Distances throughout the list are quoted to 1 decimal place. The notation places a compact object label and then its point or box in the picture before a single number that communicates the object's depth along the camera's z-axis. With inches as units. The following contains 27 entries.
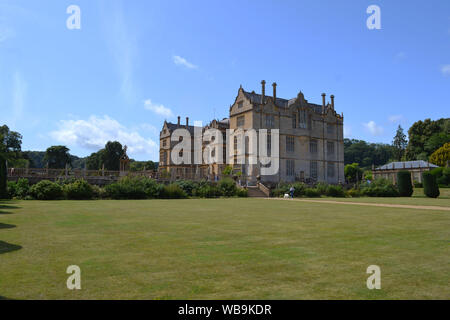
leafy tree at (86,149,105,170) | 2832.2
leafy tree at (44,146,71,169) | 2849.4
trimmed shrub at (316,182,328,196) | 1457.9
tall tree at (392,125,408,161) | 3752.5
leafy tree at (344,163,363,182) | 3030.3
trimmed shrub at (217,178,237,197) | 1290.6
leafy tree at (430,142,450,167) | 2277.3
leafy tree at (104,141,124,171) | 2770.7
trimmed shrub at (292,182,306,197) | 1392.7
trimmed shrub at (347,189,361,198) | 1514.4
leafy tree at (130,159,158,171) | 3461.6
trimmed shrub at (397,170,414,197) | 1482.5
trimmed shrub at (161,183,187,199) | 1131.3
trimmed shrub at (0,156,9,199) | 842.2
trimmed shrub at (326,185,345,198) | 1464.2
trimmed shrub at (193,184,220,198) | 1226.6
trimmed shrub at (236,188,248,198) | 1305.4
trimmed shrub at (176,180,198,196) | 1227.2
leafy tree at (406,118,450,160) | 2613.2
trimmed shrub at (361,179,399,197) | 1475.1
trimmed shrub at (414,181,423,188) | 1987.0
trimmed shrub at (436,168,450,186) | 1858.6
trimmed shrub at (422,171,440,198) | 1342.3
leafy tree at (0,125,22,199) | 2474.2
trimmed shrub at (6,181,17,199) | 916.6
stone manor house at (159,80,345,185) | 1749.5
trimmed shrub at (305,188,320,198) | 1412.4
